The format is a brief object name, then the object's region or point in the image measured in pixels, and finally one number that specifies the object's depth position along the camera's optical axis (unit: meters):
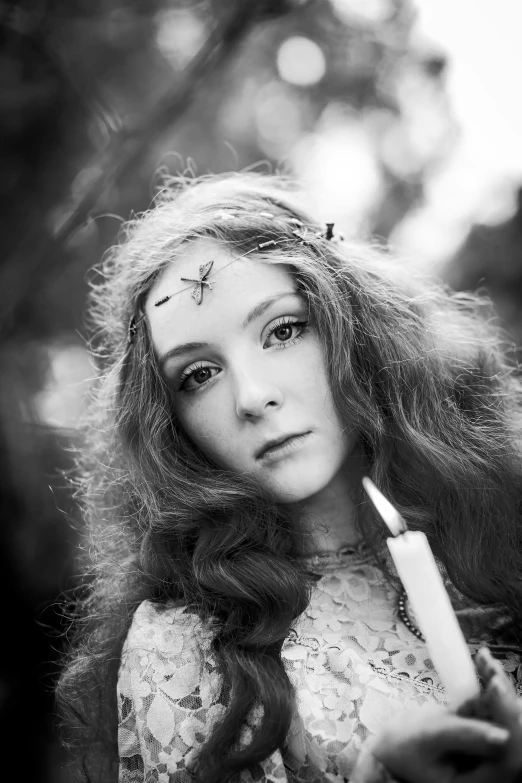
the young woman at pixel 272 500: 0.88
